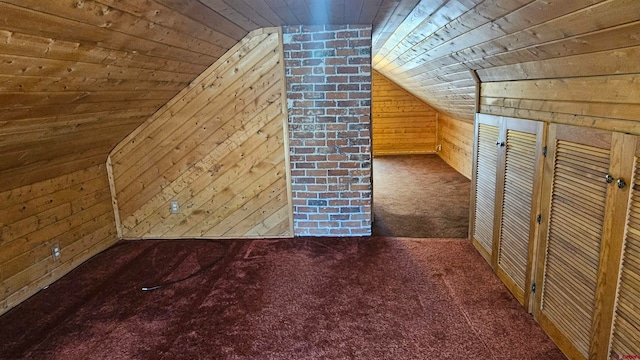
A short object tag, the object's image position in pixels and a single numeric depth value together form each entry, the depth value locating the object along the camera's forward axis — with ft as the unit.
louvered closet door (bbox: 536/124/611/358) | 5.28
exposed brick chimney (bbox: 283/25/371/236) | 10.50
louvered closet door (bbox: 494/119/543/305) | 6.91
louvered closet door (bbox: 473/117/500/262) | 8.79
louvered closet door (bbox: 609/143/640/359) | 4.55
